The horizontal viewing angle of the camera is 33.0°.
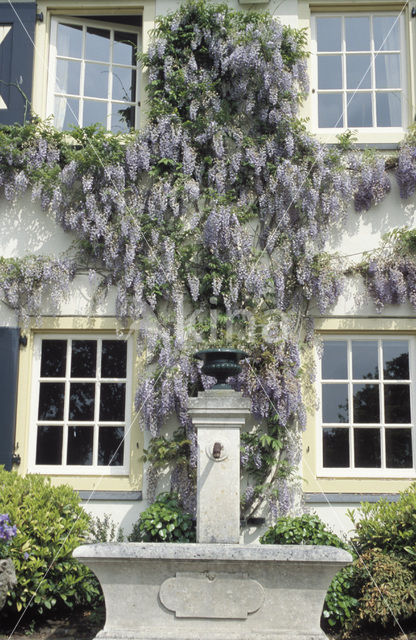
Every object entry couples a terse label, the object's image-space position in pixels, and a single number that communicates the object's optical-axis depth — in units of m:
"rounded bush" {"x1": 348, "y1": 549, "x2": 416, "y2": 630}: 4.66
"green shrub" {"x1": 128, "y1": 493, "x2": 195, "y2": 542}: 5.29
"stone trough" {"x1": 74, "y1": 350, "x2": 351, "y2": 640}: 4.09
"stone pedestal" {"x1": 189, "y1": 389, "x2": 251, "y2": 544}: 4.56
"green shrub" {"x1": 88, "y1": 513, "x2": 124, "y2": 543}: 5.68
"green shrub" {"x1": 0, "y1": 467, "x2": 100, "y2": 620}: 4.77
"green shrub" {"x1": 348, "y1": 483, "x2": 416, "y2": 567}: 4.91
